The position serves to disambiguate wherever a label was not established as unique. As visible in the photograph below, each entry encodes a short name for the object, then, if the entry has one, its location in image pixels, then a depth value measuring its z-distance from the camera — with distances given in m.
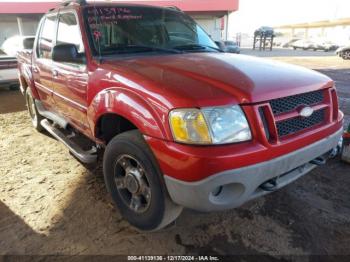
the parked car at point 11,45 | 11.05
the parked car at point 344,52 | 20.91
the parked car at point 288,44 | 44.34
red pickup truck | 2.09
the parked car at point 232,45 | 18.18
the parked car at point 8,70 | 8.48
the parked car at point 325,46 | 35.28
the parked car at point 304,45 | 37.50
